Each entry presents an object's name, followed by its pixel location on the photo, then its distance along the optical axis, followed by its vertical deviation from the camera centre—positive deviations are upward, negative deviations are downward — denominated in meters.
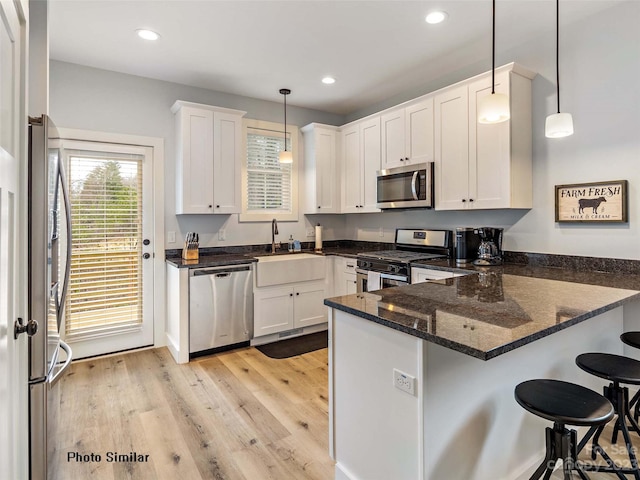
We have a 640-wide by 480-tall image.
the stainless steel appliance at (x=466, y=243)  3.24 -0.04
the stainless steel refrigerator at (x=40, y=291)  1.35 -0.20
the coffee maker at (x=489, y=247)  3.07 -0.07
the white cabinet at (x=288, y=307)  3.77 -0.73
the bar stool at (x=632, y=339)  2.02 -0.57
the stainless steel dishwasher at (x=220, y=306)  3.42 -0.65
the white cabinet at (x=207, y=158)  3.62 +0.83
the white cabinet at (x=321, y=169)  4.50 +0.87
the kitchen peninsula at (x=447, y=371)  1.35 -0.57
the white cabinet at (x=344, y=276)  3.93 -0.41
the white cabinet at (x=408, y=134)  3.48 +1.05
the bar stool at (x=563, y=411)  1.32 -0.63
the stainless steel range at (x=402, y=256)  3.35 -0.17
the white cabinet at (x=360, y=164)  4.11 +0.88
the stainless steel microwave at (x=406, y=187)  3.48 +0.53
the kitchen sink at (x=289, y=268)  3.73 -0.31
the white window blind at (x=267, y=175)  4.38 +0.80
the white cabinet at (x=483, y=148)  2.86 +0.76
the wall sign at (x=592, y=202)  2.52 +0.26
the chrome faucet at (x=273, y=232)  4.45 +0.08
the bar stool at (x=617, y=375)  1.69 -0.63
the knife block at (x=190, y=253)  3.68 -0.14
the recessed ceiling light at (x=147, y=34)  2.79 +1.59
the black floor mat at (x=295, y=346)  3.56 -1.09
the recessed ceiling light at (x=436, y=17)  2.58 +1.59
